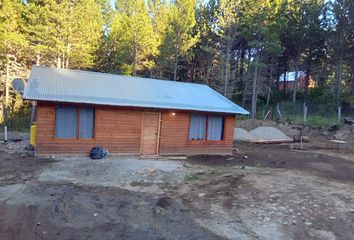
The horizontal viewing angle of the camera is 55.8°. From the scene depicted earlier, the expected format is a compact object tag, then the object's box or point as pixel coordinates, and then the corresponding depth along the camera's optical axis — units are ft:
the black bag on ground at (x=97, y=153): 40.79
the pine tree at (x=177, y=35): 100.78
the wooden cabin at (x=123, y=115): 40.68
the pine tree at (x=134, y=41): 93.25
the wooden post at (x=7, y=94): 76.95
